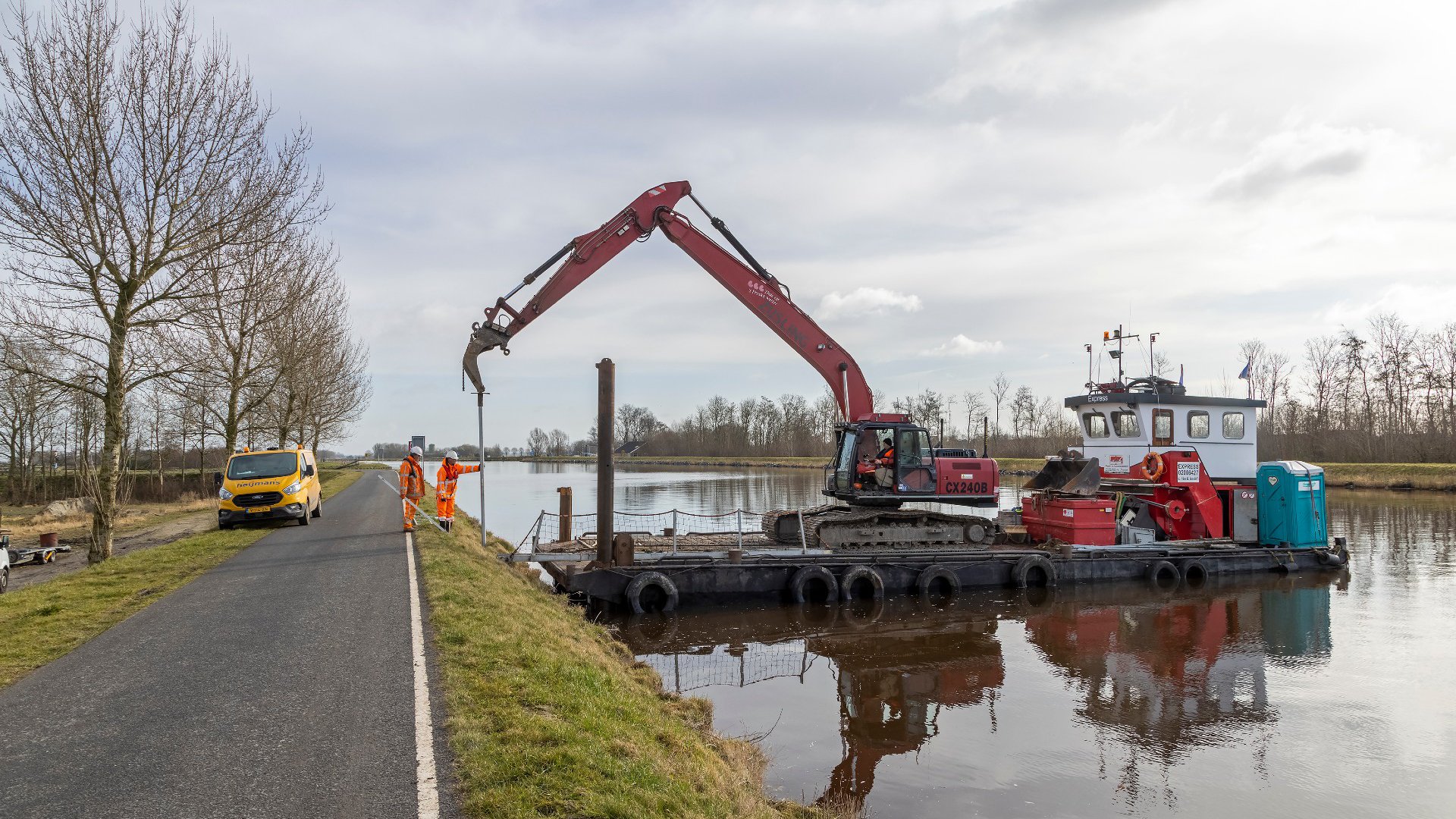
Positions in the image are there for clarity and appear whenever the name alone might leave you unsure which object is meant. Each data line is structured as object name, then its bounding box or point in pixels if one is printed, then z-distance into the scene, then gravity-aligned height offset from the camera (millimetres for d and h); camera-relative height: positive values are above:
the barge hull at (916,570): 14367 -2501
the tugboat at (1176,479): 17812 -867
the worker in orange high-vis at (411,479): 17359 -711
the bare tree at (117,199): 13531 +4439
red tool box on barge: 17188 -1688
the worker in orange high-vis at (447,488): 16969 -926
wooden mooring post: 16938 -1487
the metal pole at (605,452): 14062 -118
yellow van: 18609 -939
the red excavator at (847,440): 15594 +63
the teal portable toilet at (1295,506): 18188 -1475
